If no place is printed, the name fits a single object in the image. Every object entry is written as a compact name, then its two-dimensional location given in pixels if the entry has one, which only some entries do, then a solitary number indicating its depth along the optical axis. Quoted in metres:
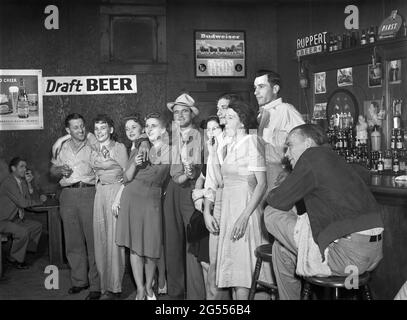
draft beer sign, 5.04
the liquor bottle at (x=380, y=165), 5.11
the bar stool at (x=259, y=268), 2.76
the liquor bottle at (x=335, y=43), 5.70
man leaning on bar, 2.38
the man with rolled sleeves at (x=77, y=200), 4.01
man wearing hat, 3.55
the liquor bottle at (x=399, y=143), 5.08
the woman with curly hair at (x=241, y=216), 2.98
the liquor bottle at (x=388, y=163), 5.11
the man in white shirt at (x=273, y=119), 3.48
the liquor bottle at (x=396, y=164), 5.01
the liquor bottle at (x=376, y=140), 5.29
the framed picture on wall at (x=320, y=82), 6.07
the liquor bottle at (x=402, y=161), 5.01
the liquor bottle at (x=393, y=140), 5.11
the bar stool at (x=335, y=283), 2.34
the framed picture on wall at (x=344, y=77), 5.77
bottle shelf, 5.13
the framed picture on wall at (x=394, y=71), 5.19
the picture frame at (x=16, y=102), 4.77
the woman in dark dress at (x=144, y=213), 3.55
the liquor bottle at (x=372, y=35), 5.26
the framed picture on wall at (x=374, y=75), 5.33
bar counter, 2.91
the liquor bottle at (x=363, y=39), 5.35
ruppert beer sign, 5.81
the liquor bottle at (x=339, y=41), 5.65
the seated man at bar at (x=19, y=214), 5.05
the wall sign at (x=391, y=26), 5.00
